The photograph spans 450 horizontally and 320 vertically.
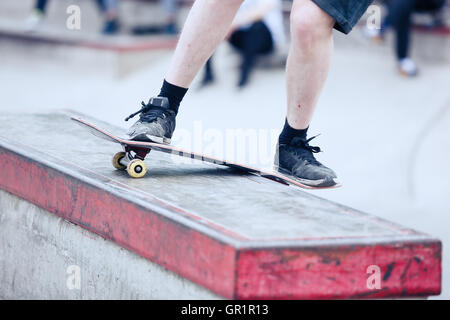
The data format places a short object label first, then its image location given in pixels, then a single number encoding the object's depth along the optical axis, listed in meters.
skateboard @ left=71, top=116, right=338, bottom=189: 5.32
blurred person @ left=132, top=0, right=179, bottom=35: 16.36
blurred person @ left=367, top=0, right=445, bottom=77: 12.27
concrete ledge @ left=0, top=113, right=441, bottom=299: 4.07
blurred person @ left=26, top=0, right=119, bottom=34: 16.12
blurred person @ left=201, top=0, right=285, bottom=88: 12.96
